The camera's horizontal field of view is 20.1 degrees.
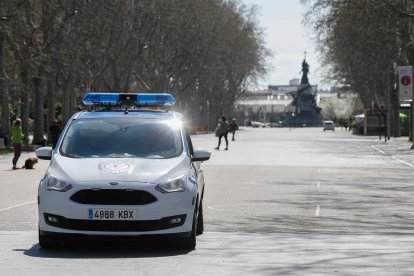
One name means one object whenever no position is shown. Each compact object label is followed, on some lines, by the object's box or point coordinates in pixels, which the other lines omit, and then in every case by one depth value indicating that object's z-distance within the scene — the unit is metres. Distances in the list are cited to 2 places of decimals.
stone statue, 195.38
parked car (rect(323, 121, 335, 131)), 145.88
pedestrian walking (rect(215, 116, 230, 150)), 58.28
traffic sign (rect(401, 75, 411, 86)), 58.75
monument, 188.38
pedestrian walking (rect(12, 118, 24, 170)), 35.34
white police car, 12.04
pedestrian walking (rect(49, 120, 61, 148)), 45.47
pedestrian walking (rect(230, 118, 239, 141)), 77.30
